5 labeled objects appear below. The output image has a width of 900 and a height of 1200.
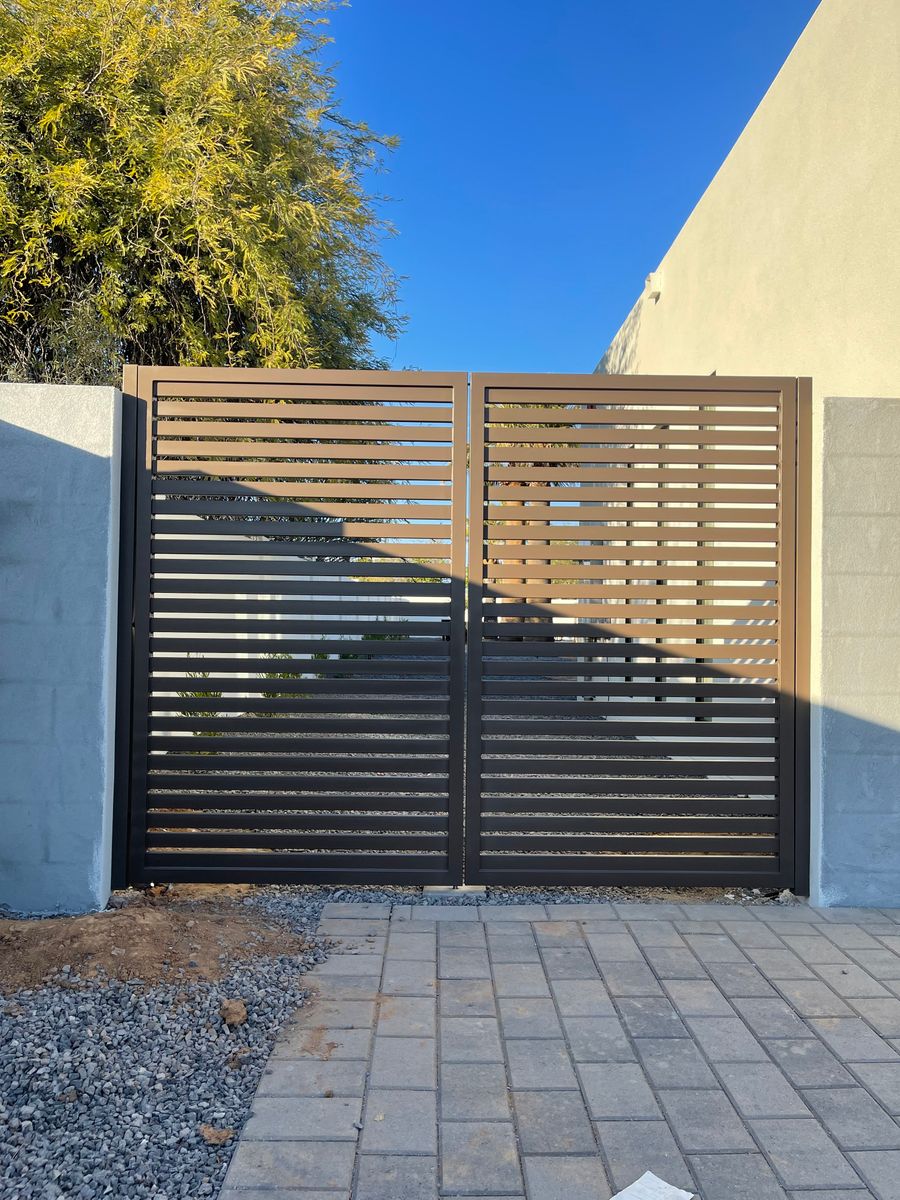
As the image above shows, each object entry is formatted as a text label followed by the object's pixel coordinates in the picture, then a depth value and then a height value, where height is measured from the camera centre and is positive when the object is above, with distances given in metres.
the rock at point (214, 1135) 2.11 -1.32
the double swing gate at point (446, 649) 3.81 -0.12
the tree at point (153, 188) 5.95 +3.11
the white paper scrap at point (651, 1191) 1.90 -1.30
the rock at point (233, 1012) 2.68 -1.27
